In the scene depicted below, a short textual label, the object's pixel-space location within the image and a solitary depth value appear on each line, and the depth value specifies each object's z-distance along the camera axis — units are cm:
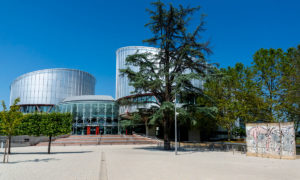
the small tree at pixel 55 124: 2142
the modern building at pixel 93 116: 5603
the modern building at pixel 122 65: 5942
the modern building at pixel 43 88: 7838
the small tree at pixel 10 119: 1555
